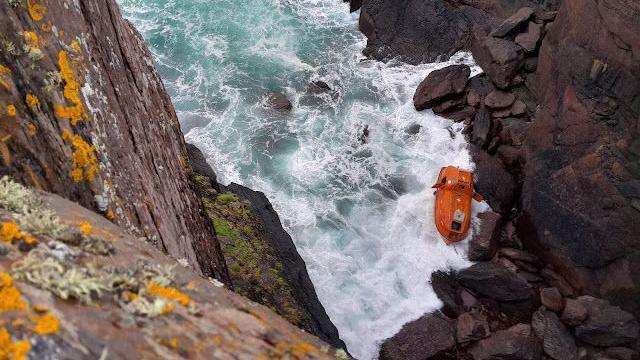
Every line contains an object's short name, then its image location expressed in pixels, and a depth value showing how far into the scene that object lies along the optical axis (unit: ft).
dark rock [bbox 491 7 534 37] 83.71
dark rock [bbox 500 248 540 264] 66.64
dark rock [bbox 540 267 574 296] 63.98
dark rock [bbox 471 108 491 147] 77.66
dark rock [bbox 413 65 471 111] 84.74
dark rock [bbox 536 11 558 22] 83.20
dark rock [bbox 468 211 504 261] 67.51
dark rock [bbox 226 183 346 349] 50.71
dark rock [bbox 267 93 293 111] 91.91
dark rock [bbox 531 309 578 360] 58.13
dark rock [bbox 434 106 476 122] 83.25
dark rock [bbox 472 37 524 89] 81.10
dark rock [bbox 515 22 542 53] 80.78
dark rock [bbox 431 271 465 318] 63.21
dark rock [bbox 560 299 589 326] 59.88
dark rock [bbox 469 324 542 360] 57.47
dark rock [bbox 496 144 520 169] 75.46
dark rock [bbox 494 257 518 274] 66.03
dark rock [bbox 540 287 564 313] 61.77
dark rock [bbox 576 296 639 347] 58.90
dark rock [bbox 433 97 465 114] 85.15
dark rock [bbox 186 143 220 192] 58.65
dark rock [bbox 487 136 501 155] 77.71
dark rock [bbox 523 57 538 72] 80.69
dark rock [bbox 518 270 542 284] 65.05
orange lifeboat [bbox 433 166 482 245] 68.80
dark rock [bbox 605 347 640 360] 58.29
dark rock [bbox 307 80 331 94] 94.53
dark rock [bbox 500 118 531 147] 76.38
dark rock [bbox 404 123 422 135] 86.12
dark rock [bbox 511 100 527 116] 78.84
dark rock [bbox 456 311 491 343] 59.26
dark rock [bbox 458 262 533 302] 63.36
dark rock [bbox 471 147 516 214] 72.49
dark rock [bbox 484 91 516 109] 79.82
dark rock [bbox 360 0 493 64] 95.40
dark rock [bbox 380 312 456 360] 58.49
